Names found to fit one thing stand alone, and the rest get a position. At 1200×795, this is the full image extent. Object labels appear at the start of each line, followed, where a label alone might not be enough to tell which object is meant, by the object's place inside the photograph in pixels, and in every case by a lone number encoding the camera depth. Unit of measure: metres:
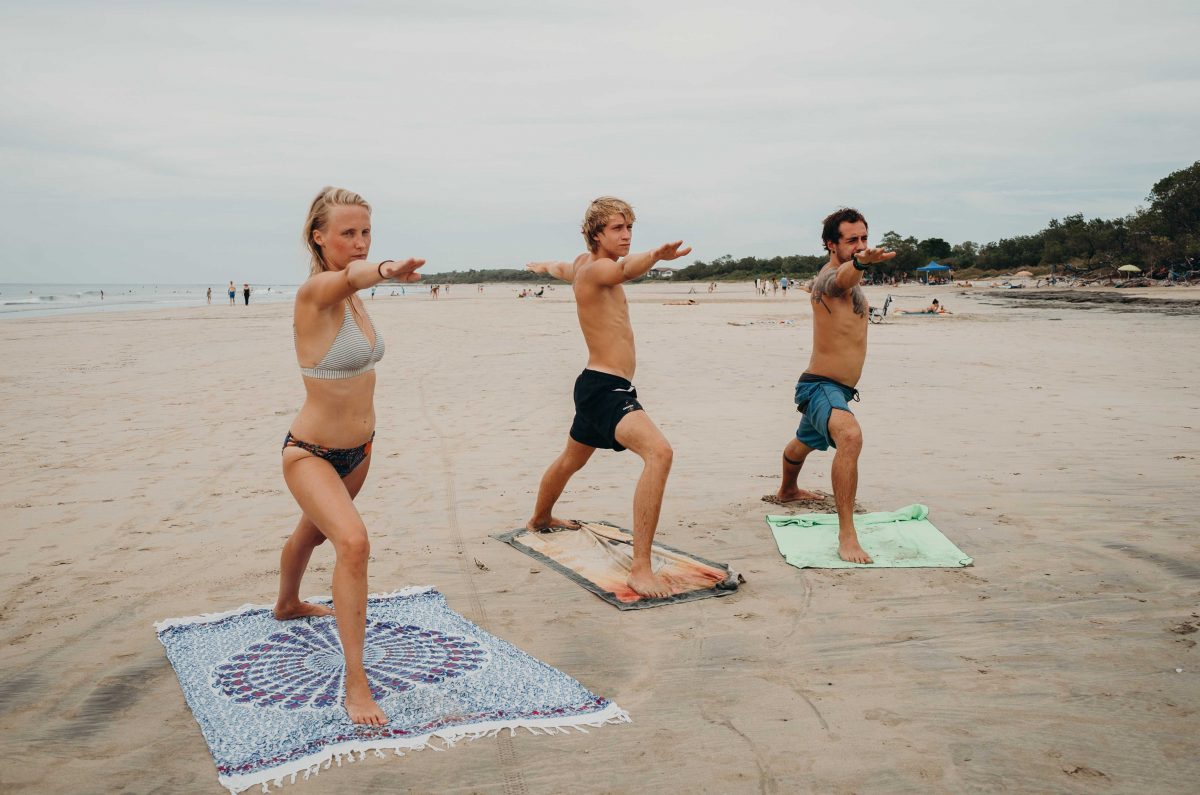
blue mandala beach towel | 3.17
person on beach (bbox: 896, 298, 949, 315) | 30.26
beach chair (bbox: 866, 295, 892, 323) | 27.71
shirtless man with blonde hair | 4.73
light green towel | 5.18
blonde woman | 3.39
